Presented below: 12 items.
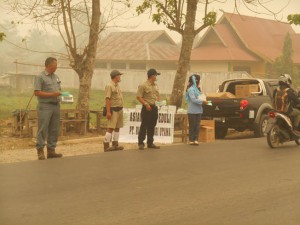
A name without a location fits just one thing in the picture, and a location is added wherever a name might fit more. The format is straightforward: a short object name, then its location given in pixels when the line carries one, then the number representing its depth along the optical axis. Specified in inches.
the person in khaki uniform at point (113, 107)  470.6
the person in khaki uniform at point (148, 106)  483.5
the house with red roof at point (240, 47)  1603.1
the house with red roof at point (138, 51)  1849.2
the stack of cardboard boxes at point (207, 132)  574.9
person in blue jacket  519.2
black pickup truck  611.5
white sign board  554.6
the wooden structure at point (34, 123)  574.6
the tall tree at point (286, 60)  1481.3
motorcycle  501.4
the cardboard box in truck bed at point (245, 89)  631.8
